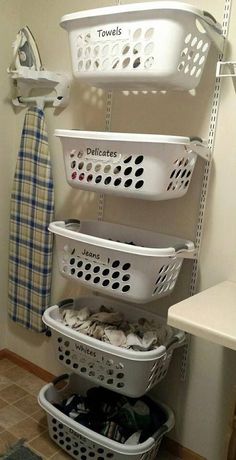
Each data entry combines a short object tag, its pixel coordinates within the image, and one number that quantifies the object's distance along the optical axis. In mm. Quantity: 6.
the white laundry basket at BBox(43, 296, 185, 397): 1262
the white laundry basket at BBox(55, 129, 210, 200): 1166
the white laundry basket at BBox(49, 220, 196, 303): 1221
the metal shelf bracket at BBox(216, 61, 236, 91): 1258
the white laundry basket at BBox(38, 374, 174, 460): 1327
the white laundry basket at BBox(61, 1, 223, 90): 1083
